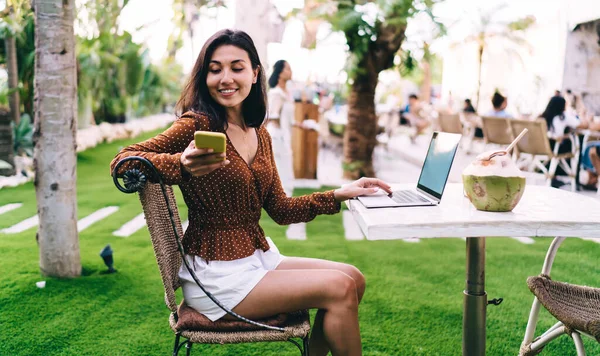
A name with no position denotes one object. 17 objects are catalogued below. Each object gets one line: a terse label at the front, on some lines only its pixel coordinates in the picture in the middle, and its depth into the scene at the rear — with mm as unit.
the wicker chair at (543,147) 6707
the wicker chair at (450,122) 9606
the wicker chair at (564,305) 1735
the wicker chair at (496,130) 8055
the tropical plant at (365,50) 6430
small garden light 3617
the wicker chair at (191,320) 1605
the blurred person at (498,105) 9363
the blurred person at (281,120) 5531
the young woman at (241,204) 1687
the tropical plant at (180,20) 13080
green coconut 1702
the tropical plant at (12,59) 7434
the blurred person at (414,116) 14406
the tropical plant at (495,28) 15492
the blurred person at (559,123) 7188
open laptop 1868
